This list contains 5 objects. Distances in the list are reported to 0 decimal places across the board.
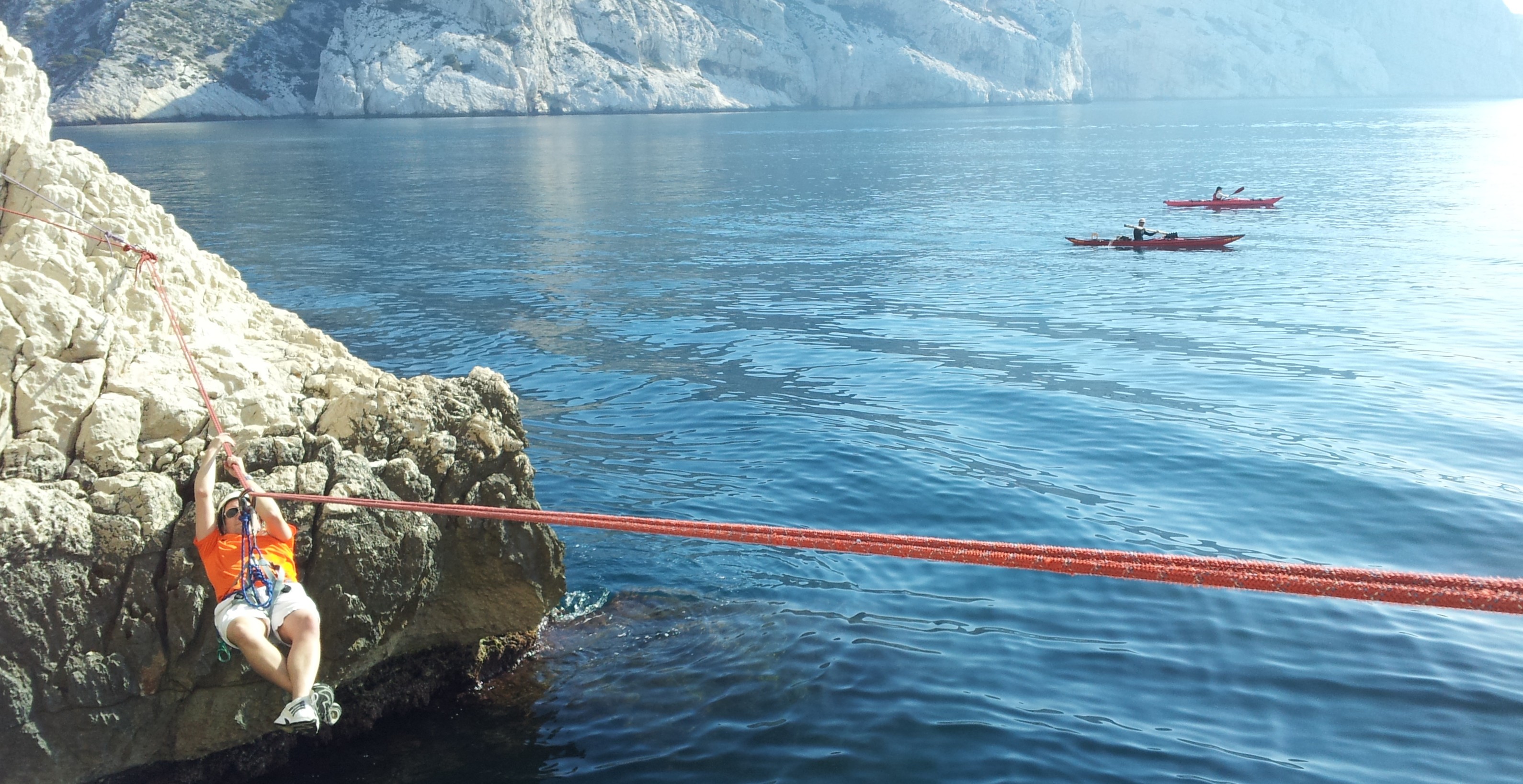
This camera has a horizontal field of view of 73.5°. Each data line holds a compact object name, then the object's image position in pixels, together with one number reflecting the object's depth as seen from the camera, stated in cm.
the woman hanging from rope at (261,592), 761
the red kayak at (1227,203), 5269
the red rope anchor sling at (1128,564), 546
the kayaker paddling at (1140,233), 4231
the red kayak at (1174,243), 4228
